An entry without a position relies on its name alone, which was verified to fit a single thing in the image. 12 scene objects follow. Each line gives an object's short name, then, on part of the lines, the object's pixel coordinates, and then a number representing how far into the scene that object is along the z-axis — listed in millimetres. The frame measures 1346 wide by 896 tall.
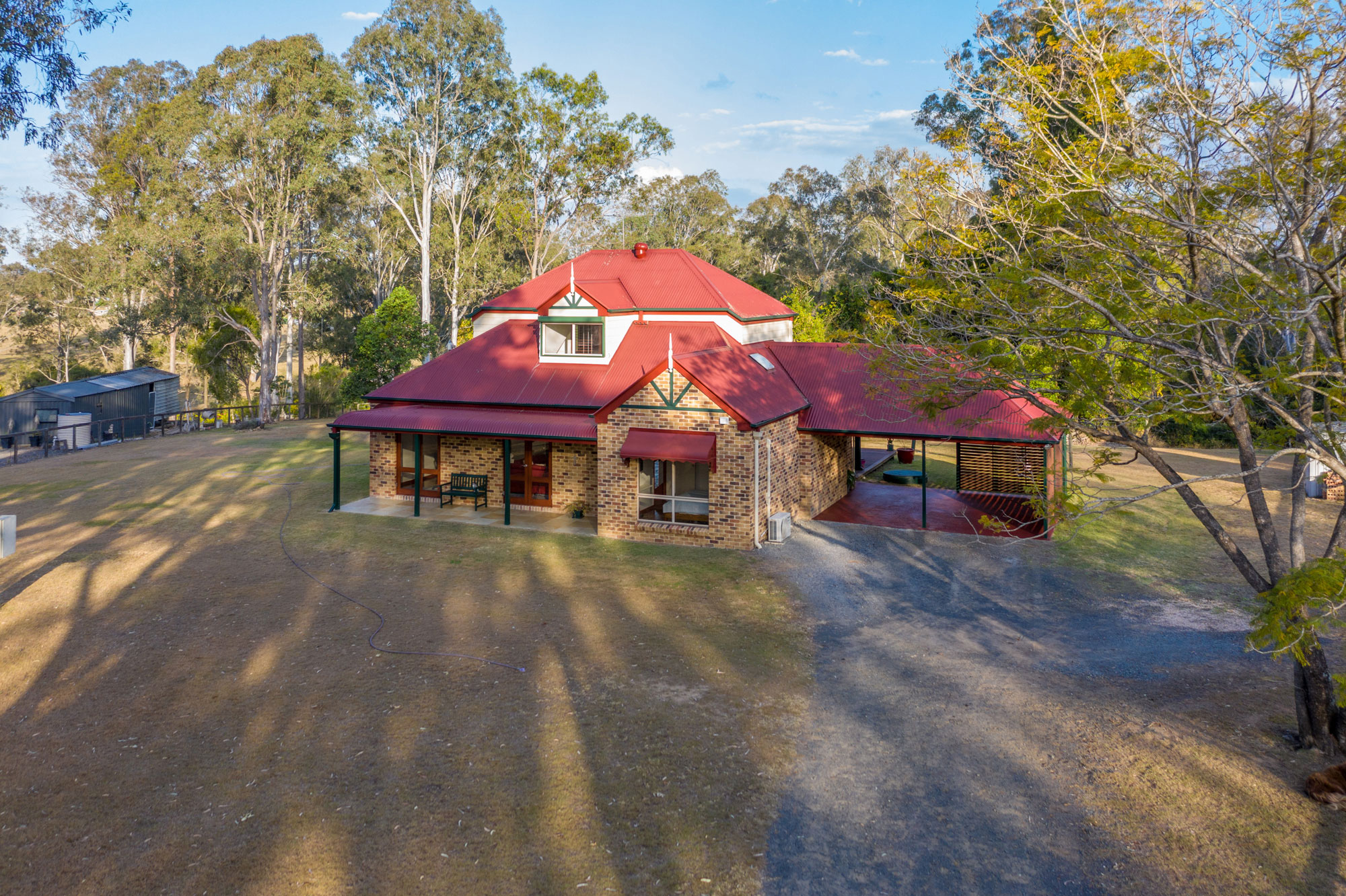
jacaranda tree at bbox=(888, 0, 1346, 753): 8500
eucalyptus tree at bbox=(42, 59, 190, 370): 42688
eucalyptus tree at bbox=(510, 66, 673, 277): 43219
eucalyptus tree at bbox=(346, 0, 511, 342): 41344
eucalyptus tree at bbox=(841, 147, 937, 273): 53625
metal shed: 34375
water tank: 33531
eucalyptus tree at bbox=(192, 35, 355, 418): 40938
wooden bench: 22625
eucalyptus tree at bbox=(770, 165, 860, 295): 61500
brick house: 19109
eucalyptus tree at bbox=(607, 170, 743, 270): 63594
